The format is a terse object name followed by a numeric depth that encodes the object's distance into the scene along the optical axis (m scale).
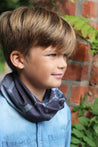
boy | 0.97
